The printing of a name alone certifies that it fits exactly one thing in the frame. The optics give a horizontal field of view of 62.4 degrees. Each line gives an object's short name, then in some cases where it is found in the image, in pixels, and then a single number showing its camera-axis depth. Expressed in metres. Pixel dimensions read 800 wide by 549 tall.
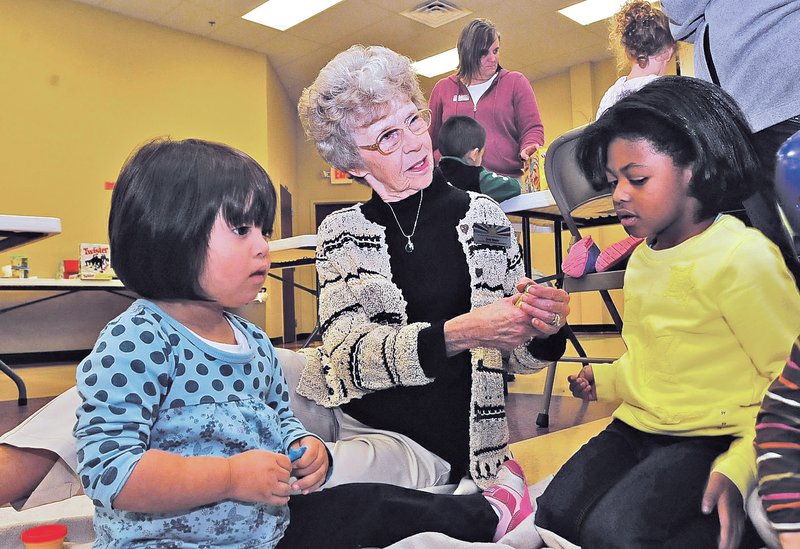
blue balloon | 0.57
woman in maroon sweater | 3.54
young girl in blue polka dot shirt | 0.73
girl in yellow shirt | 0.89
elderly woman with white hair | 1.27
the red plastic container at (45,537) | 1.07
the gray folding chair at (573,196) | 1.79
